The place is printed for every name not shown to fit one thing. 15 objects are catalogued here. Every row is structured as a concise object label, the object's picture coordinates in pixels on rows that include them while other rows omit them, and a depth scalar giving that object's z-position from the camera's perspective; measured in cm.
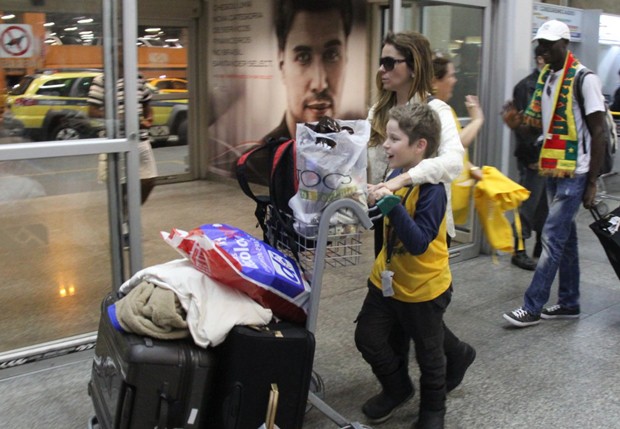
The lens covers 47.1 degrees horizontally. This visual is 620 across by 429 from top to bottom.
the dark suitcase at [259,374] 257
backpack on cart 286
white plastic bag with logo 268
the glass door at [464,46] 603
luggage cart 264
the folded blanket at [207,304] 253
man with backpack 446
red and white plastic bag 258
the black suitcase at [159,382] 247
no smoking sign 377
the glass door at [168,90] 1017
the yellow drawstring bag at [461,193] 397
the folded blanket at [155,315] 251
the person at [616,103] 876
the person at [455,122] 386
